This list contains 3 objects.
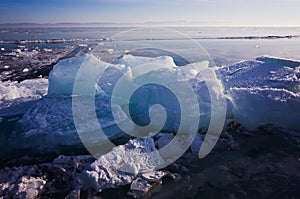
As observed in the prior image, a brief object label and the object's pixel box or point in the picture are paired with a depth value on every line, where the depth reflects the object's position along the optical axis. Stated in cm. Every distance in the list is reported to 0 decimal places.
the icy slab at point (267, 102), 415
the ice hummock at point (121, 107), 397
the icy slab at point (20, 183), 281
